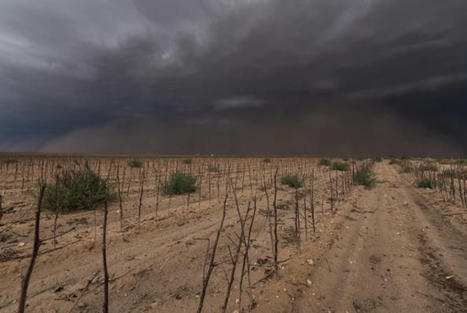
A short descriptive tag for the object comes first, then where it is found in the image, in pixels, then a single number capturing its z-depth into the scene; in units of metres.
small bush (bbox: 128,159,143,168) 21.90
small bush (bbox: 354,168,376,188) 12.06
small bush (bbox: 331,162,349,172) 21.03
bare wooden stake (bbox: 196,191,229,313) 1.67
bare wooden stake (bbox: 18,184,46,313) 1.12
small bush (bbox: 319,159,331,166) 28.50
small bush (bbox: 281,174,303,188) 10.78
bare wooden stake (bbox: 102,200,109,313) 1.44
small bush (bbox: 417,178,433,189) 11.18
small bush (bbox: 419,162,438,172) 19.64
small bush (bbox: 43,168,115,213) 6.23
